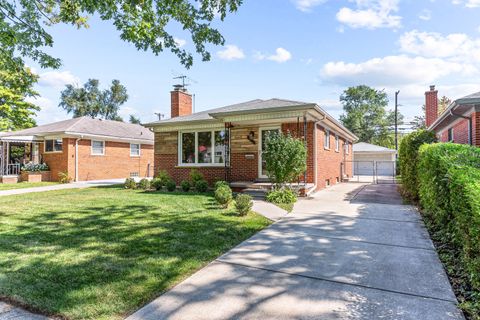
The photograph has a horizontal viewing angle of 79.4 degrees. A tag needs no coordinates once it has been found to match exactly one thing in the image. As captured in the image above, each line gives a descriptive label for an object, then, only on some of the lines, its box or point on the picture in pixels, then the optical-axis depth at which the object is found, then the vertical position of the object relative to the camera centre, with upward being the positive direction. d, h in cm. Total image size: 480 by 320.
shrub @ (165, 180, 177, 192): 1241 -97
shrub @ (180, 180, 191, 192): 1215 -92
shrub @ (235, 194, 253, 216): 696 -101
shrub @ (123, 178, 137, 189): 1328 -94
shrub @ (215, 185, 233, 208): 795 -91
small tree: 926 +19
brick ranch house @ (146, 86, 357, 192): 1079 +103
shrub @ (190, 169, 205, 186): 1236 -59
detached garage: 2647 +32
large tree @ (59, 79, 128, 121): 4706 +1081
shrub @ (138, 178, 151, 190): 1301 -93
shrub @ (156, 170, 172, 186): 1288 -62
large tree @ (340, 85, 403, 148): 4491 +766
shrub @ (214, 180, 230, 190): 1035 -74
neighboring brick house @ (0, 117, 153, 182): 1748 +94
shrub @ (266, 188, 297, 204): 917 -108
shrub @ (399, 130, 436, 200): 868 +22
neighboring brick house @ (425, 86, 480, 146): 831 +153
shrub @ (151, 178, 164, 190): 1288 -92
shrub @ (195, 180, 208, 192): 1179 -93
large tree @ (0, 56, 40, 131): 2602 +512
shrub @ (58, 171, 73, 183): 1703 -78
